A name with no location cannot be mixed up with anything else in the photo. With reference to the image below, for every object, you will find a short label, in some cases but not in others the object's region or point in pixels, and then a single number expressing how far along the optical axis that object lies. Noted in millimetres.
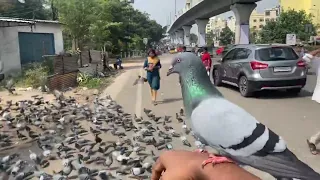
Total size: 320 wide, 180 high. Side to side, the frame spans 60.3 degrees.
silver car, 8233
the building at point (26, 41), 14218
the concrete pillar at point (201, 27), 41749
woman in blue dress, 8146
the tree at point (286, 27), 36630
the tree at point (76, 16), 18667
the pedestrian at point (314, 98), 4373
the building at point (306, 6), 53054
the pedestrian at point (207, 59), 11139
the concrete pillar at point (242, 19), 25828
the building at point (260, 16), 89060
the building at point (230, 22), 100444
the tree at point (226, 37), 65072
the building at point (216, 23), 107142
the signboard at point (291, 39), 18436
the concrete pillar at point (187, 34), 57759
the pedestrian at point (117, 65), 20209
